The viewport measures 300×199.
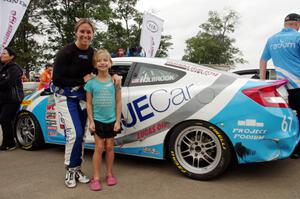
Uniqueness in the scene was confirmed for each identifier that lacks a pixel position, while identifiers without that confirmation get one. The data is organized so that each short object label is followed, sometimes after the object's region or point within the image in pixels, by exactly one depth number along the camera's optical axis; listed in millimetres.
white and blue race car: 3154
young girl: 3246
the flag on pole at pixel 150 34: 9453
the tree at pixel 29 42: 24891
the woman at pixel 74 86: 3324
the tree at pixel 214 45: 50438
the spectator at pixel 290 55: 4066
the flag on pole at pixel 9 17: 5184
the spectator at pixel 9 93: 4777
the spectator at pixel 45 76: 9489
